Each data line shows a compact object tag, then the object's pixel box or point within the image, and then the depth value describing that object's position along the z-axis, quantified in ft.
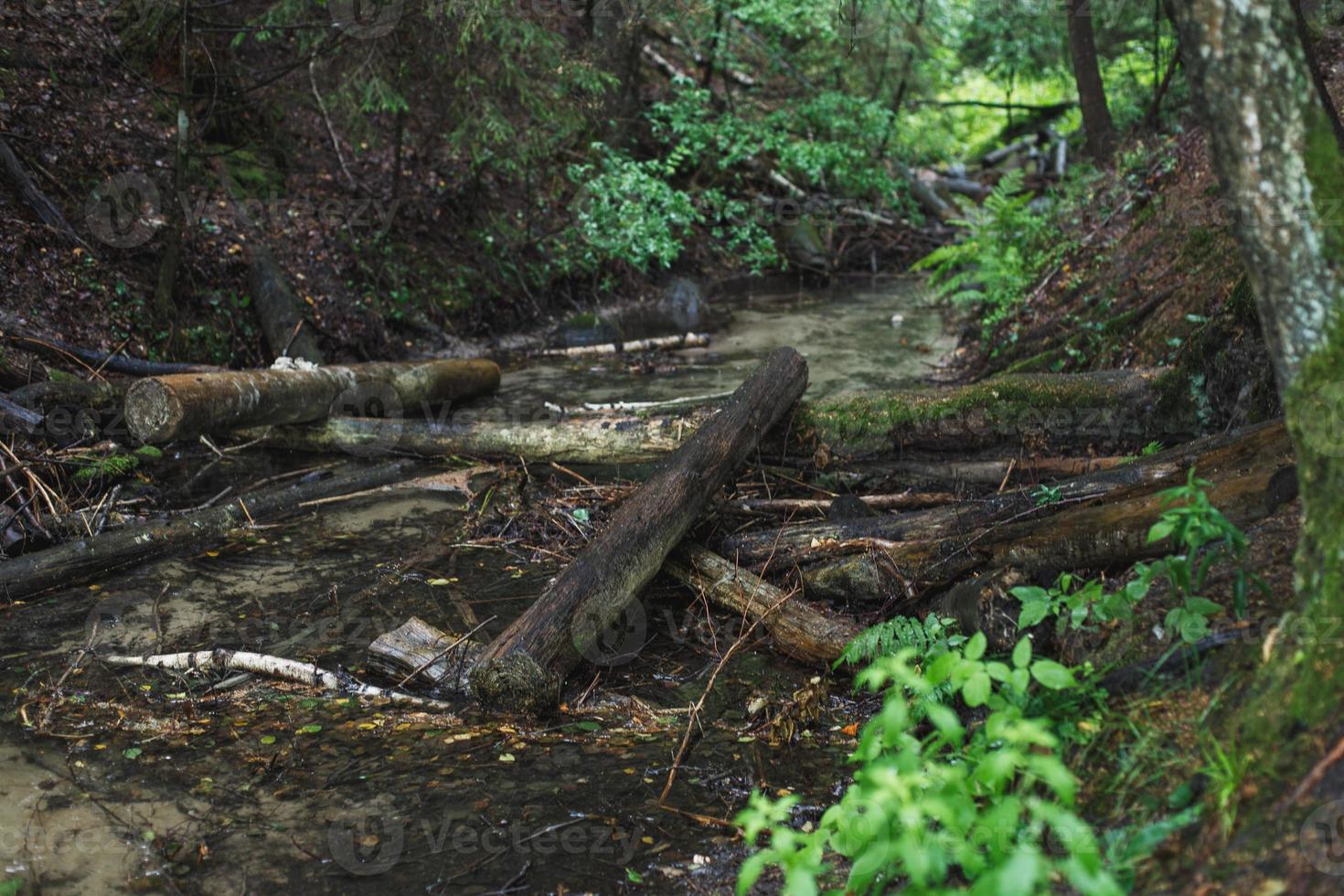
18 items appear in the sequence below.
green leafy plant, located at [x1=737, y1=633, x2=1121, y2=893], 7.02
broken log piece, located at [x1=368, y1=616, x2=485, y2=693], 15.34
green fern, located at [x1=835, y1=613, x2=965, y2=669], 14.40
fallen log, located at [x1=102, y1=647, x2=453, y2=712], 15.23
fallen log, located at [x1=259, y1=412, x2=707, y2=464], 23.25
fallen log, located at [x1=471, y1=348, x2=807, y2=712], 14.62
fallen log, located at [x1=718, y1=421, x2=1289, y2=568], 15.05
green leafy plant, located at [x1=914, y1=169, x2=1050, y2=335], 33.37
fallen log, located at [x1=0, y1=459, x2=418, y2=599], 18.16
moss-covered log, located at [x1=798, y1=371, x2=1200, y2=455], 20.61
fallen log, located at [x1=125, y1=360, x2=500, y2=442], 22.26
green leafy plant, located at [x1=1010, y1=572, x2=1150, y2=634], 10.79
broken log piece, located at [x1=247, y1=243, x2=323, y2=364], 30.37
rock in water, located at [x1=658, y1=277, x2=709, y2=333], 42.95
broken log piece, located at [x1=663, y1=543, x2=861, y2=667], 16.06
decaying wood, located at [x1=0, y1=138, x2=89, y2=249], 28.02
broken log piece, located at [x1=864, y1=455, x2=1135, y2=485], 19.62
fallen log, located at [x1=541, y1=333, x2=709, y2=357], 38.52
